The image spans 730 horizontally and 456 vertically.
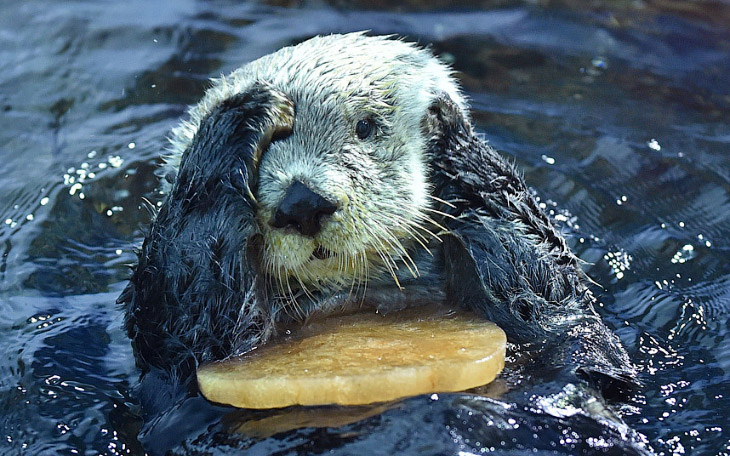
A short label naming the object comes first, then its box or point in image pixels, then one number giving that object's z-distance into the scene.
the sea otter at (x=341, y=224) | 5.62
